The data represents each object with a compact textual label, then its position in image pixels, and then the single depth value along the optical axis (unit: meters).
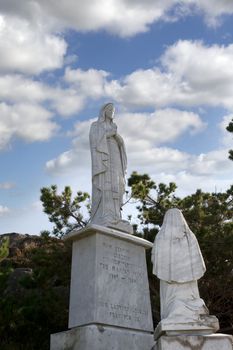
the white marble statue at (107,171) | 11.09
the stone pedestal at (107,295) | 9.53
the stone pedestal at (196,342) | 6.59
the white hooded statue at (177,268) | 7.12
